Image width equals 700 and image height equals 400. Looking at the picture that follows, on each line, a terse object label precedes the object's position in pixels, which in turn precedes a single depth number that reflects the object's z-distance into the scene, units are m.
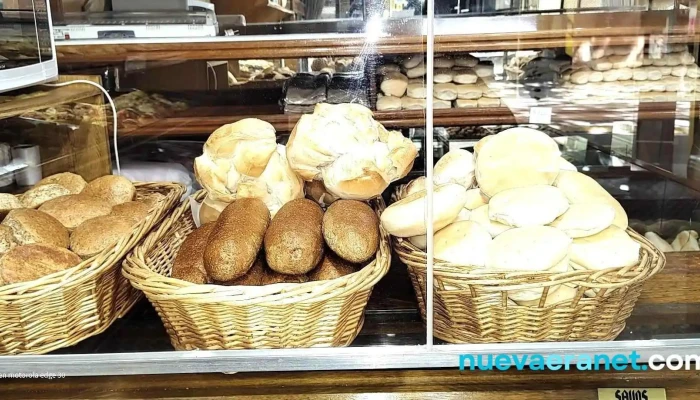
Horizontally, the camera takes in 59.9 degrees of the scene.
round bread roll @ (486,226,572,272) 0.97
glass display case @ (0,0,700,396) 0.99
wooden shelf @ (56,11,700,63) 1.94
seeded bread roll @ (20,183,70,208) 1.36
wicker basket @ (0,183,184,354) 1.00
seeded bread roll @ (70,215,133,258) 1.14
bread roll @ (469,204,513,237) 1.07
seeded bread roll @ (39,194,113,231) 1.25
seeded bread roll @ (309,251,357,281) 1.06
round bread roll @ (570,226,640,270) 1.00
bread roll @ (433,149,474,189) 1.23
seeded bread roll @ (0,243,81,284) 1.04
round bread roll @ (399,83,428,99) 1.69
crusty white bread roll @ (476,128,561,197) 1.15
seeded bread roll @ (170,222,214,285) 1.06
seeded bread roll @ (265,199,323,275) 1.04
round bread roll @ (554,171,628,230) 1.13
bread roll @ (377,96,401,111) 1.78
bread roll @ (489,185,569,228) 1.04
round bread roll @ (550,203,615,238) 1.03
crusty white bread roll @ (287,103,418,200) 1.17
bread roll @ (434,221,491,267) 1.01
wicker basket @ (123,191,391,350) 0.95
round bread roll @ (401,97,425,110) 1.81
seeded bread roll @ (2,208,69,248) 1.15
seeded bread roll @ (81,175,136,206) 1.40
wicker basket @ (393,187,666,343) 0.95
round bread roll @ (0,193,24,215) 1.31
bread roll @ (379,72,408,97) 1.72
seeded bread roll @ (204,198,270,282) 1.02
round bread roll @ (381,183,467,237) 1.04
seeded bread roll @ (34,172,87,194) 1.45
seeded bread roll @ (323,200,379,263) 1.06
